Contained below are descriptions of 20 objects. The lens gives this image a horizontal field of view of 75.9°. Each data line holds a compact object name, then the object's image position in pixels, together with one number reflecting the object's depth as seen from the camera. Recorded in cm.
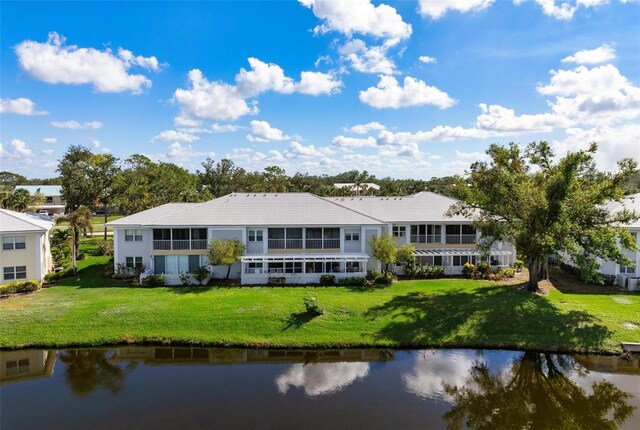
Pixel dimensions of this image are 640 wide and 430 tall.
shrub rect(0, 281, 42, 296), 2923
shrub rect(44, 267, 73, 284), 3275
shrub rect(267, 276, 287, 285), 3234
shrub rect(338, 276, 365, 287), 3222
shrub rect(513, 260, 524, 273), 3627
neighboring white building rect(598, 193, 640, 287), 3234
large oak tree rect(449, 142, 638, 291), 2598
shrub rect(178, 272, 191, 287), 3258
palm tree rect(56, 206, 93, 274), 3613
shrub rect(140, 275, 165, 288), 3181
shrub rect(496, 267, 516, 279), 3403
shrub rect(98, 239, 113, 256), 4344
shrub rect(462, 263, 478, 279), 3450
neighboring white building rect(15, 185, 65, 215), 9108
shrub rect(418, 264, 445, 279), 3438
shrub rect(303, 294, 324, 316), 2536
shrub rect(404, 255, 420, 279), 3434
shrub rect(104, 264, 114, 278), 3414
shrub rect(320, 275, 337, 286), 3247
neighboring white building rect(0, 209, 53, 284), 3070
